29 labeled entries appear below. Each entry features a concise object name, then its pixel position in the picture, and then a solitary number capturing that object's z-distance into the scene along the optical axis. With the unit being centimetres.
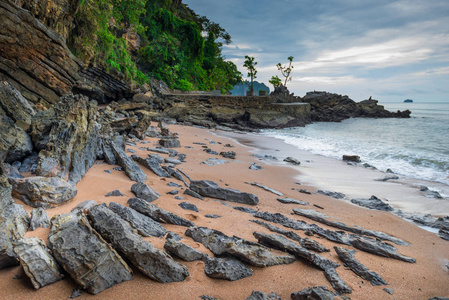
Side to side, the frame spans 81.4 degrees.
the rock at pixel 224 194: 514
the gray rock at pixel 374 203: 598
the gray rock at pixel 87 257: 220
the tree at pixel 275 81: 5916
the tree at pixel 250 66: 5238
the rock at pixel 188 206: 425
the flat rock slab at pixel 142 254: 243
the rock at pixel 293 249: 298
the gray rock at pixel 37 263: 215
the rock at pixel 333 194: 669
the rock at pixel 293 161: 1058
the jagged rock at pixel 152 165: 599
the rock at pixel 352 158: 1215
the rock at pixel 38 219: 283
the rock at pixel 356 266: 292
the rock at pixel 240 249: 279
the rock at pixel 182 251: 273
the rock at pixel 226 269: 256
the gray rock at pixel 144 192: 429
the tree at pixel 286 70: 5976
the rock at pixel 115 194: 419
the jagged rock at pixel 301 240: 342
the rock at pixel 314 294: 229
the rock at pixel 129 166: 533
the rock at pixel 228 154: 1003
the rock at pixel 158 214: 359
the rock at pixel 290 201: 570
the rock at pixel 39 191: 329
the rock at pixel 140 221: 312
